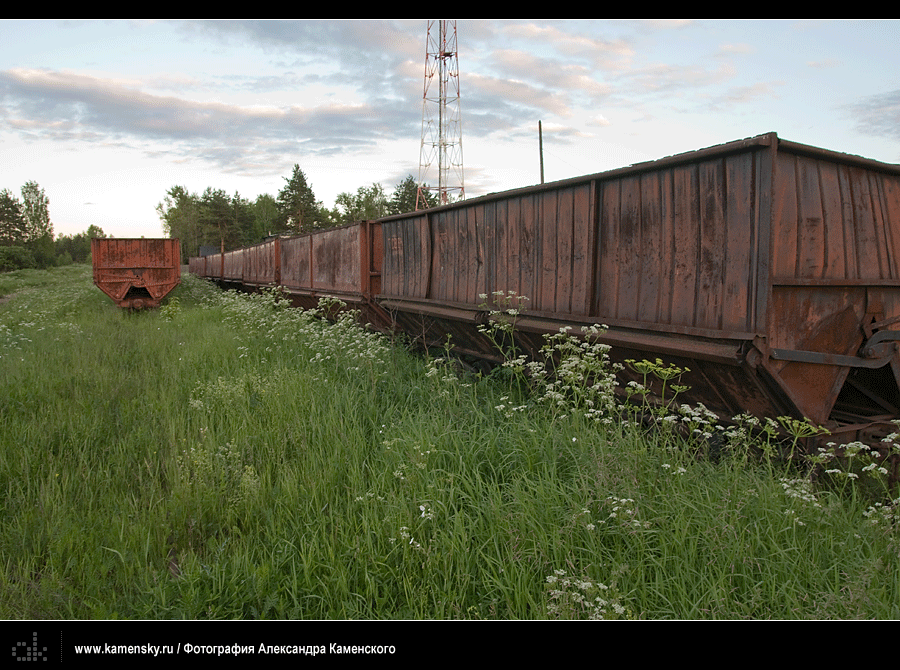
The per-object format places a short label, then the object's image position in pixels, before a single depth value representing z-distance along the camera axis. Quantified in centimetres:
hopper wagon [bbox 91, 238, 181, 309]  1462
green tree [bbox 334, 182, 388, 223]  8269
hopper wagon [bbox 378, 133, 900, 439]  377
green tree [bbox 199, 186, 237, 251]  7506
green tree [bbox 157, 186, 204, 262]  8768
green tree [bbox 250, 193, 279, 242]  7944
